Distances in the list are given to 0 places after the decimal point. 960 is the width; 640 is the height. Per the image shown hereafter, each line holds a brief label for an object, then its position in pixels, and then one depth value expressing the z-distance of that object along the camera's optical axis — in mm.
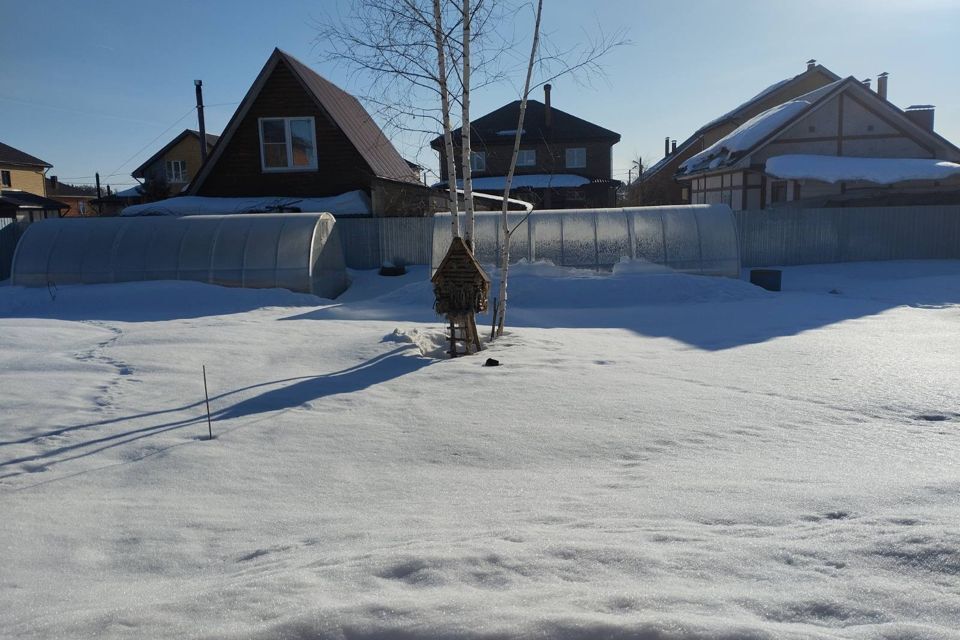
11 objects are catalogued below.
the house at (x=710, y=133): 34938
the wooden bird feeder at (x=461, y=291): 8828
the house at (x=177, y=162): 42219
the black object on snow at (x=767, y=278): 15483
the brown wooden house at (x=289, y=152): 22141
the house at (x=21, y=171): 45375
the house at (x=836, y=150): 23000
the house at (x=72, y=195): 60119
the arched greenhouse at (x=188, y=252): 15828
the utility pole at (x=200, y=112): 31719
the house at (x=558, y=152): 35781
